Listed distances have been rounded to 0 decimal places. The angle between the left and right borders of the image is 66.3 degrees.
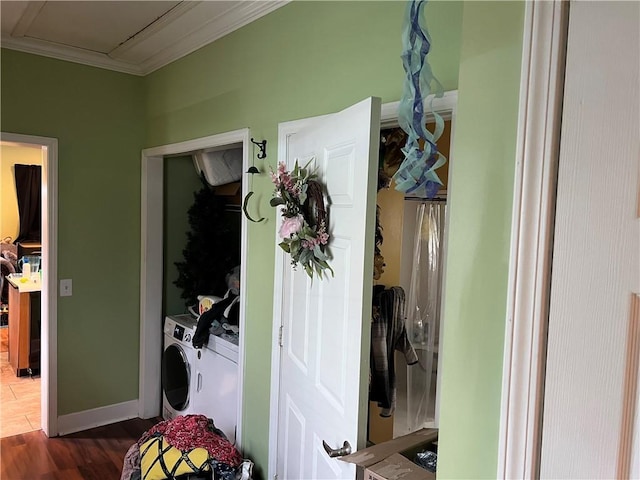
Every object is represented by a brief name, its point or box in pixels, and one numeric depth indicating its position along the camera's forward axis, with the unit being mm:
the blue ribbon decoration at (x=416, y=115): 1011
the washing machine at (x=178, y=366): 3234
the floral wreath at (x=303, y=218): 1651
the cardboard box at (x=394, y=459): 1297
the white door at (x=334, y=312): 1397
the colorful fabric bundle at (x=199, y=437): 2287
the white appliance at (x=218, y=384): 2785
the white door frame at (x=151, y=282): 3521
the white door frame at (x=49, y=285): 3172
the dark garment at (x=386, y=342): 2203
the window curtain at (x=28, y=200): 7023
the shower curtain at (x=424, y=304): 2947
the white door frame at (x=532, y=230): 738
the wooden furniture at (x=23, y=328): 4473
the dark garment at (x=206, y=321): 3029
